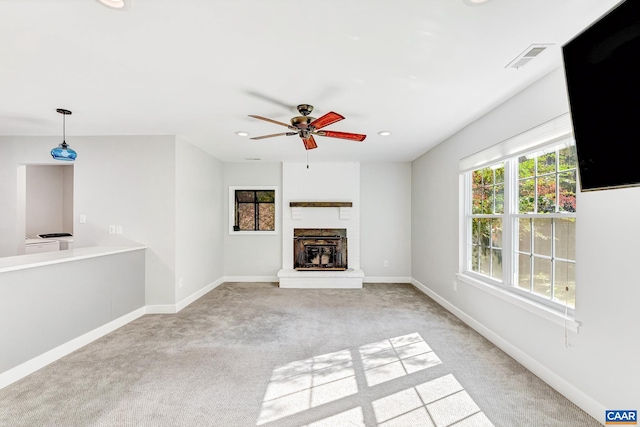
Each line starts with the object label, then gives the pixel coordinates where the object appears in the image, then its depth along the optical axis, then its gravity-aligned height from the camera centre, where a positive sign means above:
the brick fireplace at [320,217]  5.89 -0.02
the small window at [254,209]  6.02 +0.15
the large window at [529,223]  2.28 -0.07
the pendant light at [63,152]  3.08 +0.69
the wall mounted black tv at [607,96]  1.25 +0.57
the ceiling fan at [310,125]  2.71 +0.90
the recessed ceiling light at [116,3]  1.50 +1.11
